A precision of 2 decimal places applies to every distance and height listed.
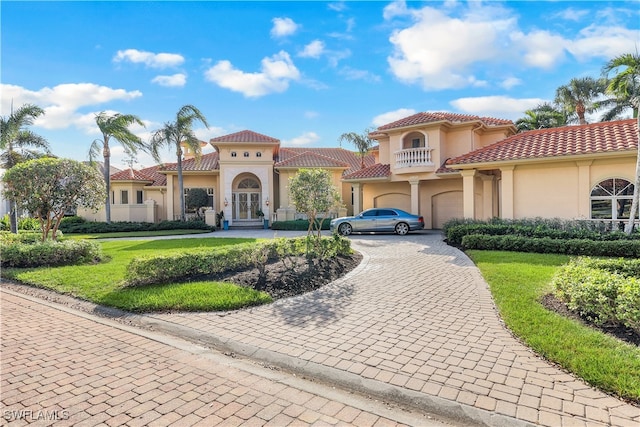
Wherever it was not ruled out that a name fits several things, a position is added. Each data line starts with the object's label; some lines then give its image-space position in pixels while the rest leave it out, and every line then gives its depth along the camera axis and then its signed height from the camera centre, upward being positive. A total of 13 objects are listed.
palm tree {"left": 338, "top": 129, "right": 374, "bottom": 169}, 27.91 +5.54
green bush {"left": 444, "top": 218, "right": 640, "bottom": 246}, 11.57 -0.76
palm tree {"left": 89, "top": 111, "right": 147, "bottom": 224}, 23.52 +5.47
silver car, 18.94 -0.56
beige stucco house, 13.26 +1.94
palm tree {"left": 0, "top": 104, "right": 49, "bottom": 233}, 18.56 +4.38
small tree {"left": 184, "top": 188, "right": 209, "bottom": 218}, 26.14 +1.18
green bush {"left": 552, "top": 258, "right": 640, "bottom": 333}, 4.70 -1.26
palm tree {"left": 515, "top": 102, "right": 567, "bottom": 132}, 26.22 +6.66
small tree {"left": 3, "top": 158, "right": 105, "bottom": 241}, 10.88 +0.96
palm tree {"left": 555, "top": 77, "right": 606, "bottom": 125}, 25.39 +8.13
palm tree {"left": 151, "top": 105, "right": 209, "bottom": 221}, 24.34 +5.57
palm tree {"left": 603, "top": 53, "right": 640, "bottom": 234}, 11.27 +4.15
